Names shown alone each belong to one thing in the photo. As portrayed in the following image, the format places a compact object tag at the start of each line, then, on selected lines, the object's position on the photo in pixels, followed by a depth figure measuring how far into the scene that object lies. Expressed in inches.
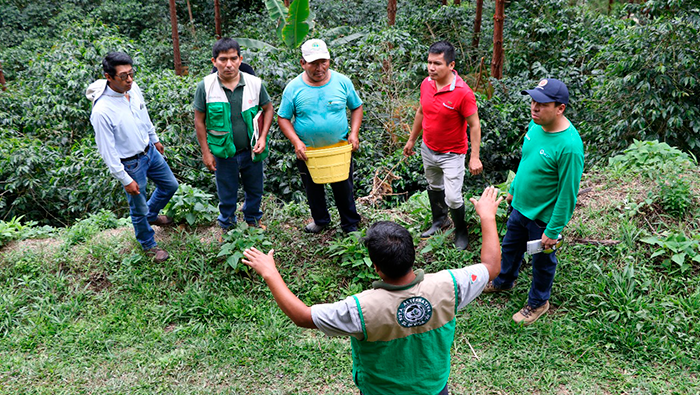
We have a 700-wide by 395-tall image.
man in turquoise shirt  159.8
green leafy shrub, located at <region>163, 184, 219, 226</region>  192.2
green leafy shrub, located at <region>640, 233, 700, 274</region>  159.8
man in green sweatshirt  122.4
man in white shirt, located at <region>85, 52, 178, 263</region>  153.6
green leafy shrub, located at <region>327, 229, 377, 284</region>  172.7
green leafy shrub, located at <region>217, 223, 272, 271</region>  169.2
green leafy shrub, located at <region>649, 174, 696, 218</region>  180.4
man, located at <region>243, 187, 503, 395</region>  78.7
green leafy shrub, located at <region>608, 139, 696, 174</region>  204.8
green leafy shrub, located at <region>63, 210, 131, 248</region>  196.7
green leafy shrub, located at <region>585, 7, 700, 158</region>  238.8
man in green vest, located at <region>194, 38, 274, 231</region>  161.6
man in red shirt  160.9
